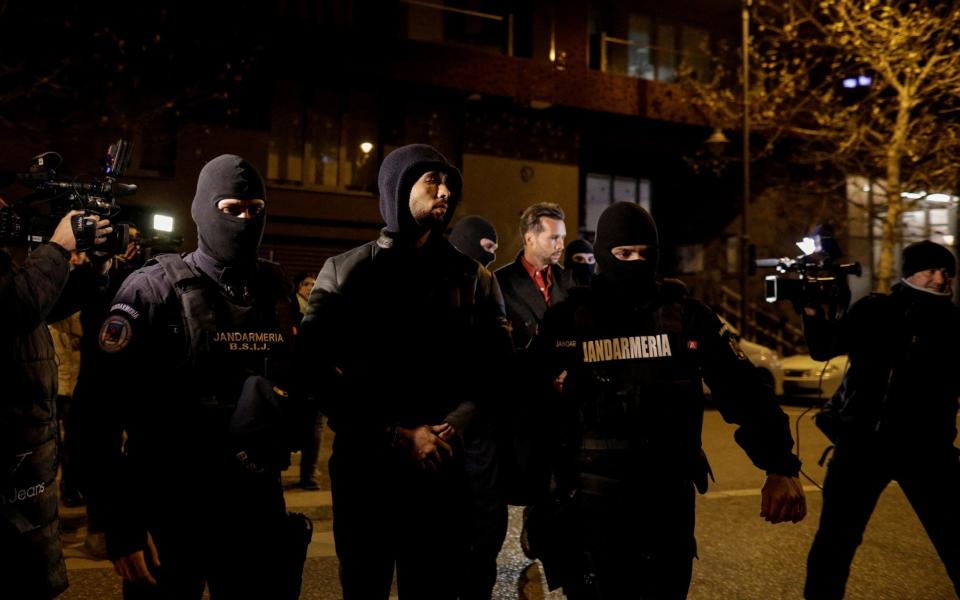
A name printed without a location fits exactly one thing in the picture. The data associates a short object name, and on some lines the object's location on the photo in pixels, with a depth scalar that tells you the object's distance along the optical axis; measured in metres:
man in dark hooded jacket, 2.77
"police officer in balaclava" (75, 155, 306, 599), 2.57
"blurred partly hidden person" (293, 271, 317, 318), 8.99
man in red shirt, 5.08
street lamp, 16.94
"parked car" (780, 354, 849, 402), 14.20
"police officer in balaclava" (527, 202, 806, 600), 3.01
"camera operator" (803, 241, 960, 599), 3.94
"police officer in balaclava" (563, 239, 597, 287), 5.82
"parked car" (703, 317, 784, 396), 14.56
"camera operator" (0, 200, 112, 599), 2.65
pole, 17.39
